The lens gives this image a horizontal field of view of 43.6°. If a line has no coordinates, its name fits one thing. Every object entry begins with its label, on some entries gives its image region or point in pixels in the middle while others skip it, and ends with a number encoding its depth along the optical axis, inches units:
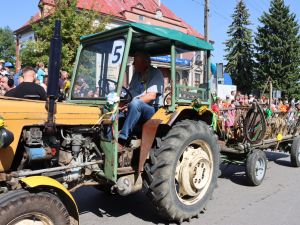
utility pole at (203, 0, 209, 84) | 689.6
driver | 172.9
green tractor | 132.2
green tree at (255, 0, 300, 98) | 1402.6
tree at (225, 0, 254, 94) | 1477.6
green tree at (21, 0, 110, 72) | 641.6
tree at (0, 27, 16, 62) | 2591.0
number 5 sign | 171.0
